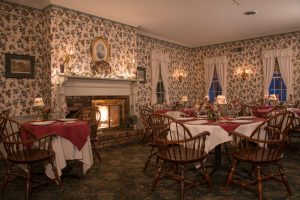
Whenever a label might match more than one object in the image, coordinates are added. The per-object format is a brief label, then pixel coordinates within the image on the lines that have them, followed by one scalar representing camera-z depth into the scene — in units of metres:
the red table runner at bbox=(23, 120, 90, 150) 3.45
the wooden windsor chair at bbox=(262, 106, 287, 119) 4.19
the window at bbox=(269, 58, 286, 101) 8.75
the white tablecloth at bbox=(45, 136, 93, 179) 3.44
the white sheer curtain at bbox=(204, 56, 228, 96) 9.95
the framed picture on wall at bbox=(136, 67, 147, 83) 8.38
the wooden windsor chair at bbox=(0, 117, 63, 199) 2.99
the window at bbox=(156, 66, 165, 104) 9.22
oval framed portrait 6.50
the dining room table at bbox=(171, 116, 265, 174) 3.14
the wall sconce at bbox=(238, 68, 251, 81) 9.39
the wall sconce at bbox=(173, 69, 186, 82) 9.96
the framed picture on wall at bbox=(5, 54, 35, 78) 5.43
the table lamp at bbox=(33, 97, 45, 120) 4.34
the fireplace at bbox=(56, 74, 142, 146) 5.85
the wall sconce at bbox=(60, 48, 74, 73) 5.80
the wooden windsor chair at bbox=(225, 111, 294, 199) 2.79
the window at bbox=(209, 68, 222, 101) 10.34
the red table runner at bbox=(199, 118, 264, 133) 3.17
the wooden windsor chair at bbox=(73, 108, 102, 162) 4.59
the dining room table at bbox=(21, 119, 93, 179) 3.45
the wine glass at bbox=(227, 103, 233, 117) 3.94
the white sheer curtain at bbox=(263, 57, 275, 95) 8.82
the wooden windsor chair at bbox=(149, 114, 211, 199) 2.87
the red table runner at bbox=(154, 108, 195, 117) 6.34
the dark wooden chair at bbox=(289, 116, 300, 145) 4.88
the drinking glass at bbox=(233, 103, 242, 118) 3.87
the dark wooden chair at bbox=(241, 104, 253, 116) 5.30
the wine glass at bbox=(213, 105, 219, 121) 3.69
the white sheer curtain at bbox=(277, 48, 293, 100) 8.41
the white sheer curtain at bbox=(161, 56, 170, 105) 9.25
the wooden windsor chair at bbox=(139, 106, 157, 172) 3.98
